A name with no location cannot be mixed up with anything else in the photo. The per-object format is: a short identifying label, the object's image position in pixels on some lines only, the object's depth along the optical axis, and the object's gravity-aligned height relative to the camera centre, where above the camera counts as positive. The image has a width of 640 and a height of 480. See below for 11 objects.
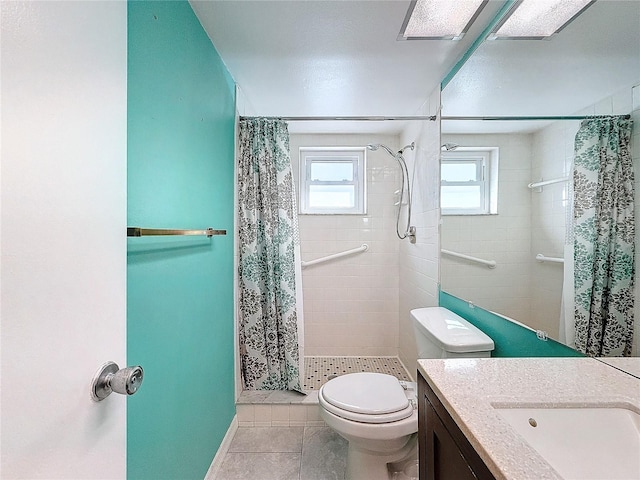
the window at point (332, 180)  2.87 +0.49
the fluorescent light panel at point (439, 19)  1.23 +0.92
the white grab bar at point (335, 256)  2.77 -0.22
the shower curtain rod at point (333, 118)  2.07 +0.77
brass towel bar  0.78 -0.01
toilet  1.37 -0.82
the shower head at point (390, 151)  2.38 +0.69
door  0.40 -0.01
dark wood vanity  0.60 -0.49
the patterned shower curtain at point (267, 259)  2.02 -0.19
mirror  0.85 +0.37
